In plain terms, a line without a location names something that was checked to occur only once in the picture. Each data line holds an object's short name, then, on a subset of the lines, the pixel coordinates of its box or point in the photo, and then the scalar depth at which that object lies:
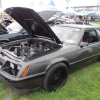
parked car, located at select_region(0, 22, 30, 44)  5.10
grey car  2.55
